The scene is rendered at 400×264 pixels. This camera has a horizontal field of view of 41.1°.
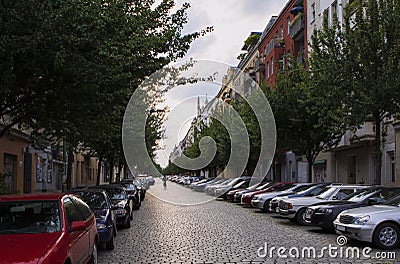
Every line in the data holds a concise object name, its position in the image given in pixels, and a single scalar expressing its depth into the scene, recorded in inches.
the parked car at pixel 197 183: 2002.3
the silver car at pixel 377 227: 473.7
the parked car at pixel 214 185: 1497.2
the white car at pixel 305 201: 680.4
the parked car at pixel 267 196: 859.5
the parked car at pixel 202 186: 1825.8
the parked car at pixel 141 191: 1315.5
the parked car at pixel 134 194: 994.0
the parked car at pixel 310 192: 765.3
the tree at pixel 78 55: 440.5
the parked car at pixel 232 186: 1283.2
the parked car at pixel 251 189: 1067.1
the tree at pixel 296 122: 1169.4
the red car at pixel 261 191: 949.5
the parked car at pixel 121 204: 643.5
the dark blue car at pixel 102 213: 468.0
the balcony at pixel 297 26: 1657.2
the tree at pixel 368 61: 743.1
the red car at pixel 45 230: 255.3
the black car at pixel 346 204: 581.0
